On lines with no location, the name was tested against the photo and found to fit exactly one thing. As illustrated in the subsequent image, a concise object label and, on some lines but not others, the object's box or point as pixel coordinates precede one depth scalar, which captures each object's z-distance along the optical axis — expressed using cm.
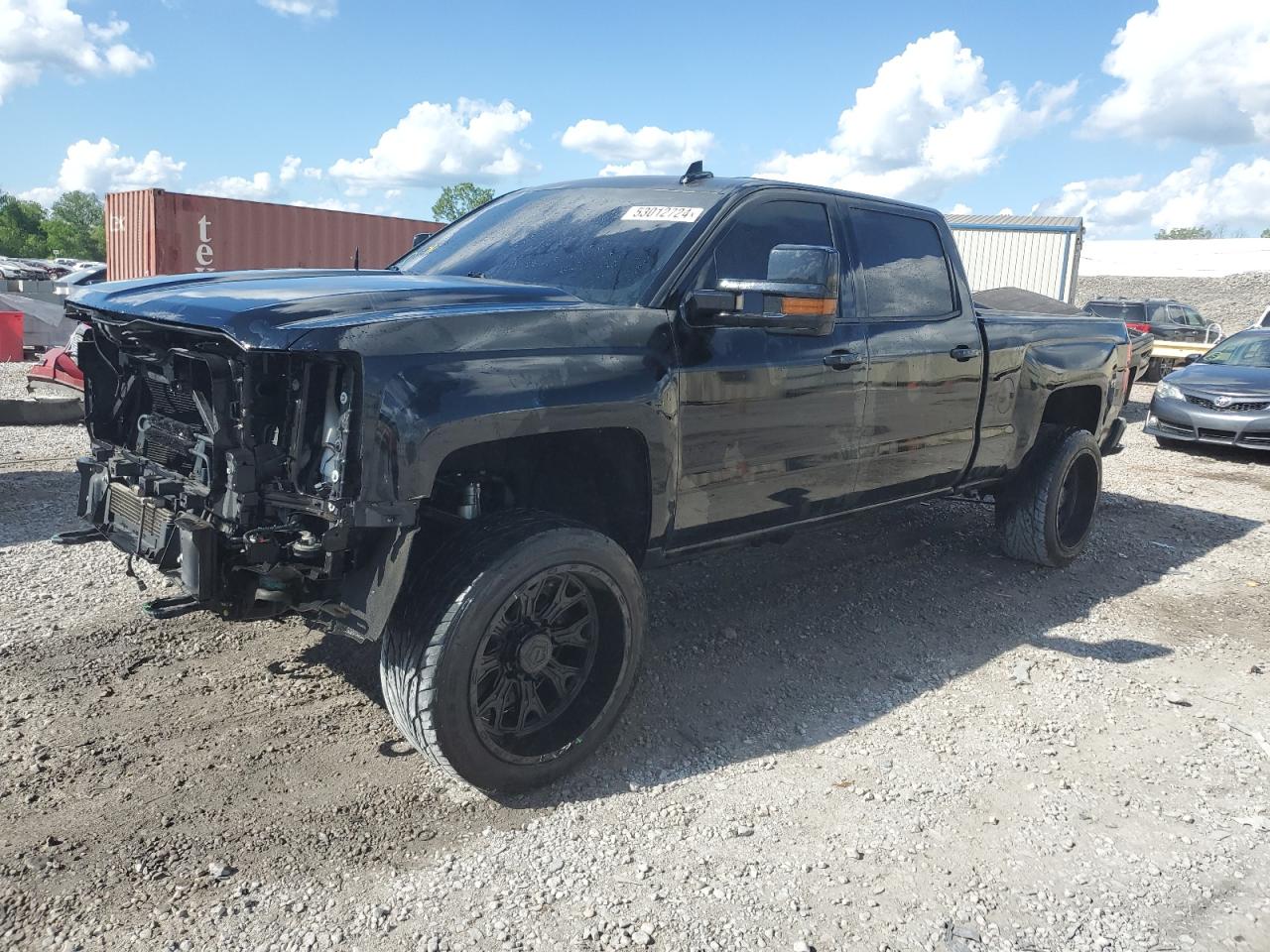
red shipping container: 1568
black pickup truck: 271
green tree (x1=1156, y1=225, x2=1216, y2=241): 9700
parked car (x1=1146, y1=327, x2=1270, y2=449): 1027
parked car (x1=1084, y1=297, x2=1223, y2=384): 1845
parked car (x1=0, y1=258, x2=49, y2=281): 3262
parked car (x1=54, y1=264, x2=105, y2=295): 2012
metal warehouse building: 2244
